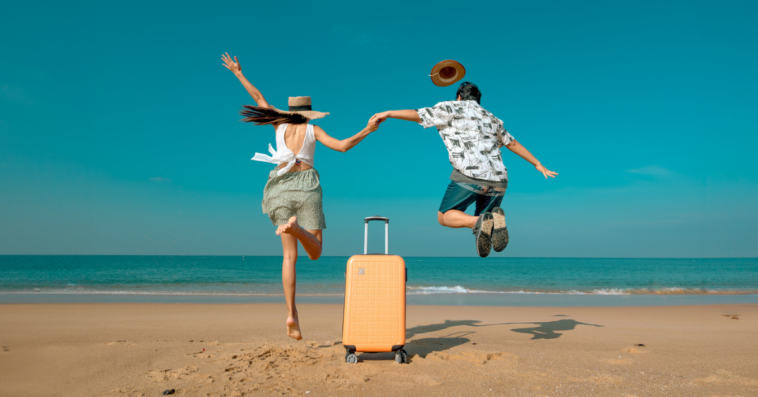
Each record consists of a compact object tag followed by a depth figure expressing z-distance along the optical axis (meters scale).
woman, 3.99
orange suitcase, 3.80
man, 3.91
